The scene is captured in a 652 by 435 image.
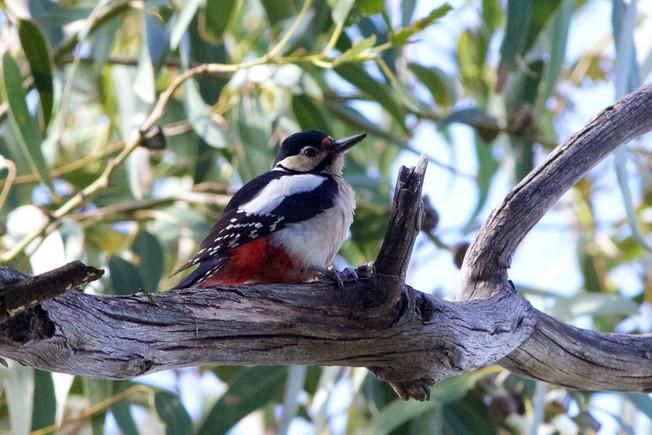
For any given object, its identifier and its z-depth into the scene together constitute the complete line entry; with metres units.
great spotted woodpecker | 5.93
